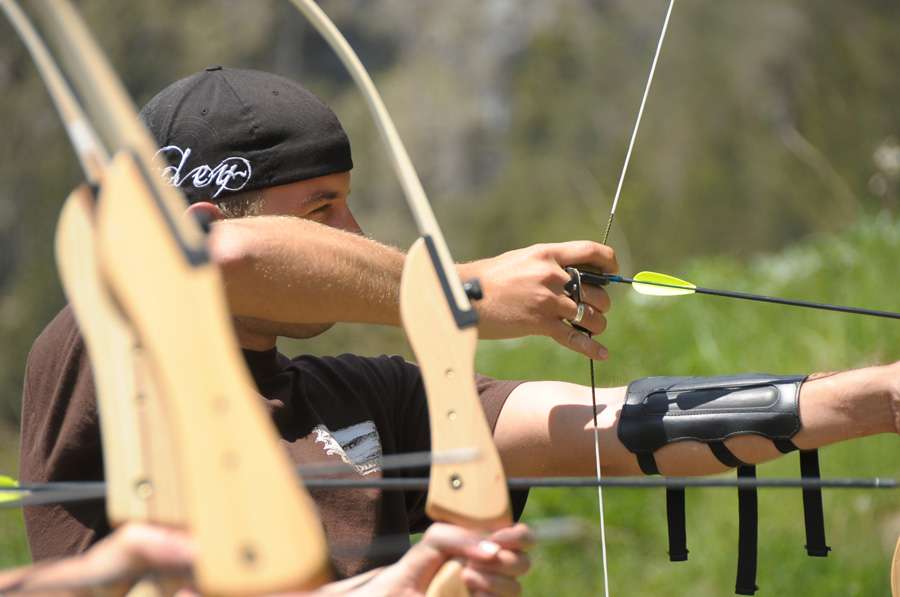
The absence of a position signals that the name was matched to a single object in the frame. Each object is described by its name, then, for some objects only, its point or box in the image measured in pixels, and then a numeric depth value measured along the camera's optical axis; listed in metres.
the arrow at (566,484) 6.72
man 6.95
